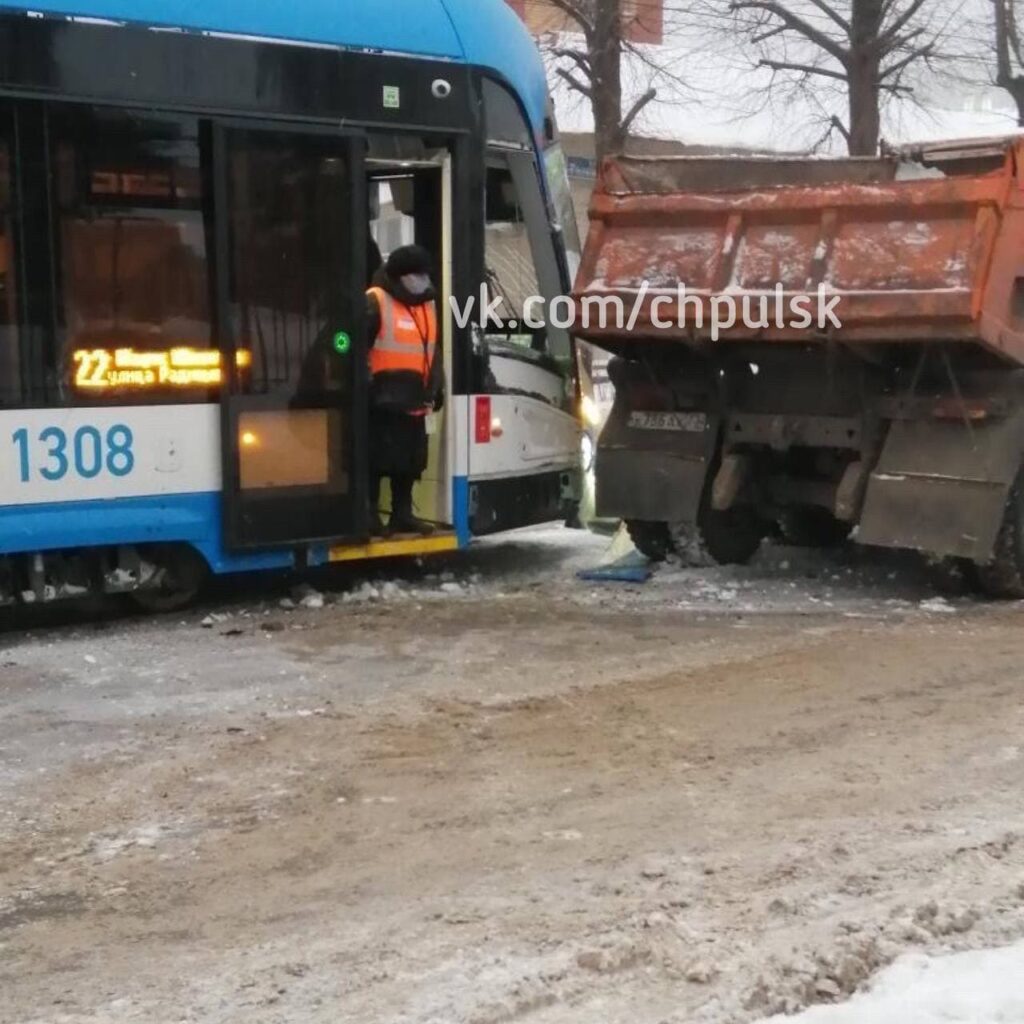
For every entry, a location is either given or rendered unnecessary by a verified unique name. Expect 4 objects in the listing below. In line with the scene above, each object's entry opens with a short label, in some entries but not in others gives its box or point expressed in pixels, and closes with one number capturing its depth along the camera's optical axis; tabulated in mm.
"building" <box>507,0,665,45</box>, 18844
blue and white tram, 6641
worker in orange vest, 7758
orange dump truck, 7145
